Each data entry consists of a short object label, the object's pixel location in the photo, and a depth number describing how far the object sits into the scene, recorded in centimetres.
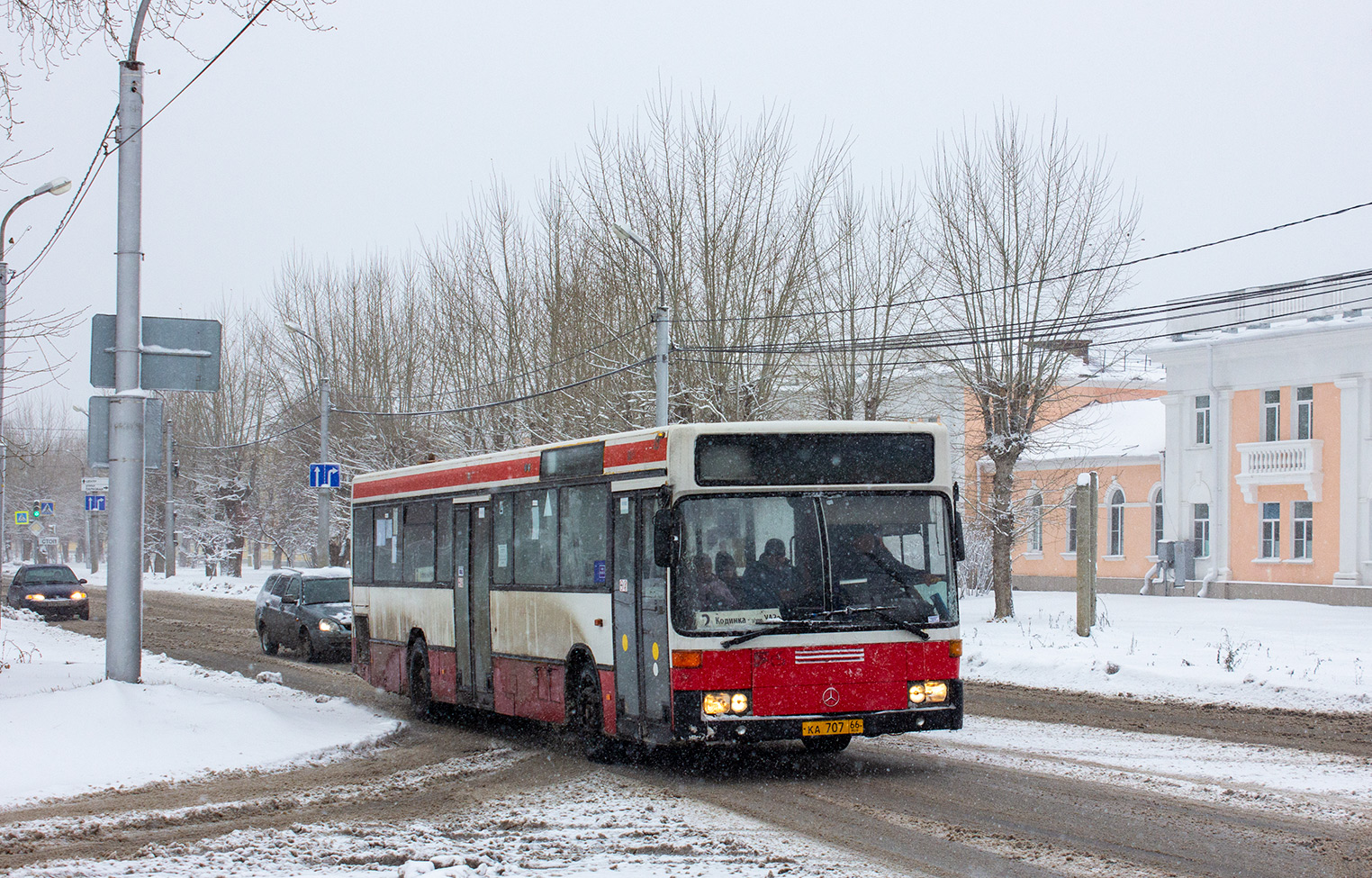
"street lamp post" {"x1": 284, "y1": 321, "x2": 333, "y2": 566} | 3859
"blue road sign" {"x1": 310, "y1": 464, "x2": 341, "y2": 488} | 3594
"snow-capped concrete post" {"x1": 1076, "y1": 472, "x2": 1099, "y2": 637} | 2236
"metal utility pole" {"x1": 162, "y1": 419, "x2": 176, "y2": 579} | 5912
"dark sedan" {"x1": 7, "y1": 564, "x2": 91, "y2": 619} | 3712
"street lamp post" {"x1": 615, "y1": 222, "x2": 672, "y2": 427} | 2569
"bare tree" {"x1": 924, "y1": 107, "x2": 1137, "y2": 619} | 2914
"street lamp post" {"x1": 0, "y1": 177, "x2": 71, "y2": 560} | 2052
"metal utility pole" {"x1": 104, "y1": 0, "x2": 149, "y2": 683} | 1268
